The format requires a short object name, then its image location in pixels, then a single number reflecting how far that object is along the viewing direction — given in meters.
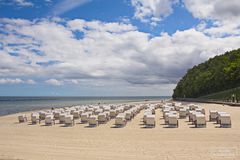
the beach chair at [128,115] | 11.99
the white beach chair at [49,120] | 11.77
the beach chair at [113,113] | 13.67
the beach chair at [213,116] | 10.94
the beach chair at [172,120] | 9.92
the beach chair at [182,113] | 12.44
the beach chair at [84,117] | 12.09
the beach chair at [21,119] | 13.38
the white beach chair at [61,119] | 12.07
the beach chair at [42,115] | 13.48
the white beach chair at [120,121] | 10.61
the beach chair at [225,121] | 9.35
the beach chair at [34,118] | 12.53
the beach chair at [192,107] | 15.11
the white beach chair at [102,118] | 11.62
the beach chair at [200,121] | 9.58
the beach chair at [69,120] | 11.37
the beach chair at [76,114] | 13.94
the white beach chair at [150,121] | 10.15
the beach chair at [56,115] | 13.69
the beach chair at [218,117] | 9.99
